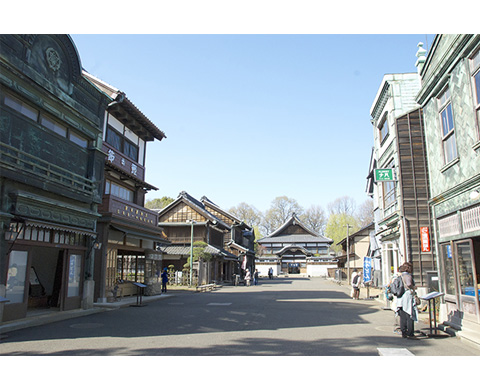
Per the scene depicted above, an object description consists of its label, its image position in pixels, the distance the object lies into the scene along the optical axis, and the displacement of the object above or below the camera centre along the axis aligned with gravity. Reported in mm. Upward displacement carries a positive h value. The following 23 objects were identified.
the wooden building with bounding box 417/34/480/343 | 8438 +2475
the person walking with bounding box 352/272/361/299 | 20406 -1261
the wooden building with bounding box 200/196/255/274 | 45572 +3611
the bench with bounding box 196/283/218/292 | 25466 -1899
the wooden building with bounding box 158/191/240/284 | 34312 +2985
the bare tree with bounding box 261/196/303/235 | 77625 +10442
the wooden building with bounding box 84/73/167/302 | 15992 +2622
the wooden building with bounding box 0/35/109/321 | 10117 +2932
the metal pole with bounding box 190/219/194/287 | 27848 -350
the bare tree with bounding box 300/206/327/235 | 79250 +9235
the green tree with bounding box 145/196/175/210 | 60531 +10156
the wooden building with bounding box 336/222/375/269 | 39434 +1746
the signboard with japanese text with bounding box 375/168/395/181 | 17625 +4311
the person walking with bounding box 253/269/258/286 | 38200 -1833
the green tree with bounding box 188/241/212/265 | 28703 +636
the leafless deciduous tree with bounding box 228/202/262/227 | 75562 +10345
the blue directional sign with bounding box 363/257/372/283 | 23647 -546
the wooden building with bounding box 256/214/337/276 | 60625 +1907
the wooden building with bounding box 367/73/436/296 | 16391 +4021
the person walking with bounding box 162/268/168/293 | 22938 -1151
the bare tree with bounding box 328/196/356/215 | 77500 +11173
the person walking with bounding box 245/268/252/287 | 35188 -1572
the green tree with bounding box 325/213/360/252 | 69875 +7154
